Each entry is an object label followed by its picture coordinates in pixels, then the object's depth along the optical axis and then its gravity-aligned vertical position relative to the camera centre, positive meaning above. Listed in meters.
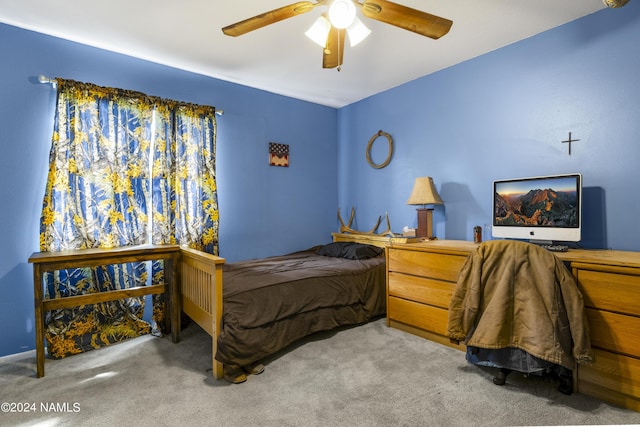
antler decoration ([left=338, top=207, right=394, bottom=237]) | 3.82 -0.28
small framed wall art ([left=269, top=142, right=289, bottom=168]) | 3.85 +0.62
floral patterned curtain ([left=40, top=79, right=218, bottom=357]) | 2.55 +0.11
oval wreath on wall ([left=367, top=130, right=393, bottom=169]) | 3.78 +0.67
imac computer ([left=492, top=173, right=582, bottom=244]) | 2.25 -0.02
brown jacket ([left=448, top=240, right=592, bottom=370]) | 1.72 -0.56
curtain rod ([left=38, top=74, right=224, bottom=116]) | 2.51 +0.99
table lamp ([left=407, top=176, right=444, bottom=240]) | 3.15 +0.05
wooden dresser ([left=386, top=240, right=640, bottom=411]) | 1.71 -0.63
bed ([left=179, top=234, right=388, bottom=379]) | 2.11 -0.69
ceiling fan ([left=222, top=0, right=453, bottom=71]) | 1.68 +1.02
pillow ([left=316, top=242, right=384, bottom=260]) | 3.44 -0.49
